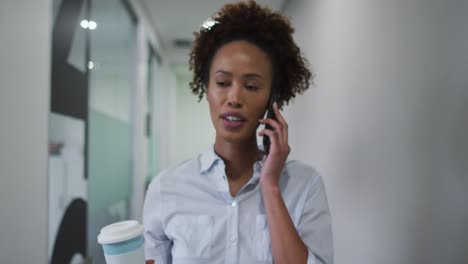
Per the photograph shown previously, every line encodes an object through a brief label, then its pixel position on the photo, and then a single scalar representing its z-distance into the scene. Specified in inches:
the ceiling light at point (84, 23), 87.4
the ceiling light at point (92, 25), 94.7
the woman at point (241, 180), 36.9
